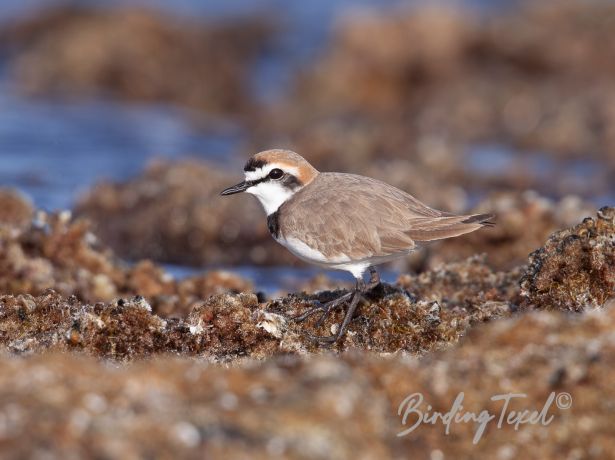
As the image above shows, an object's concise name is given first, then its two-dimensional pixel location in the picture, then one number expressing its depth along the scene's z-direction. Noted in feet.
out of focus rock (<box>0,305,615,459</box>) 22.68
